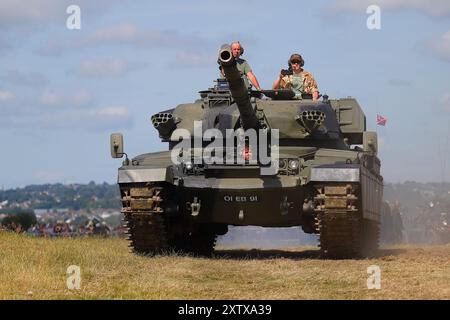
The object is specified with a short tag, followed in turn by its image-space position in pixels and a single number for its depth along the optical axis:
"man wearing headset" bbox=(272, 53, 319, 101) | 20.80
